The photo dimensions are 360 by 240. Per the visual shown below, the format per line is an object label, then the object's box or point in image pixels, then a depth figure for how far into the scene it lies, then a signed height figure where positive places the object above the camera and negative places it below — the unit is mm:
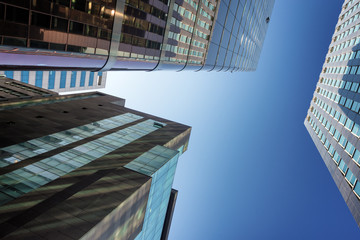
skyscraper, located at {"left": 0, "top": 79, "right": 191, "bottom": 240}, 21734 -13963
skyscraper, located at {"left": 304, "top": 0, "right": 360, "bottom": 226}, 36812 -4183
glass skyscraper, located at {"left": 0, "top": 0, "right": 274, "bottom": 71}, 18219 +423
